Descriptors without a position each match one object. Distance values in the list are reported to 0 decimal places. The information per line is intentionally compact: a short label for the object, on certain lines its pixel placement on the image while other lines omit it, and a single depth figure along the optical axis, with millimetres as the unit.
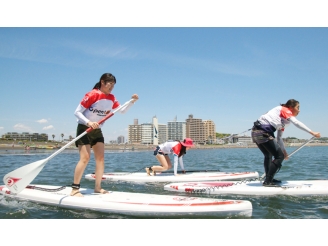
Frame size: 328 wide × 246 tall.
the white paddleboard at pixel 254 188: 6594
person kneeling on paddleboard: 10023
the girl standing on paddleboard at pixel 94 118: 5434
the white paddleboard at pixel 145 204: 4504
